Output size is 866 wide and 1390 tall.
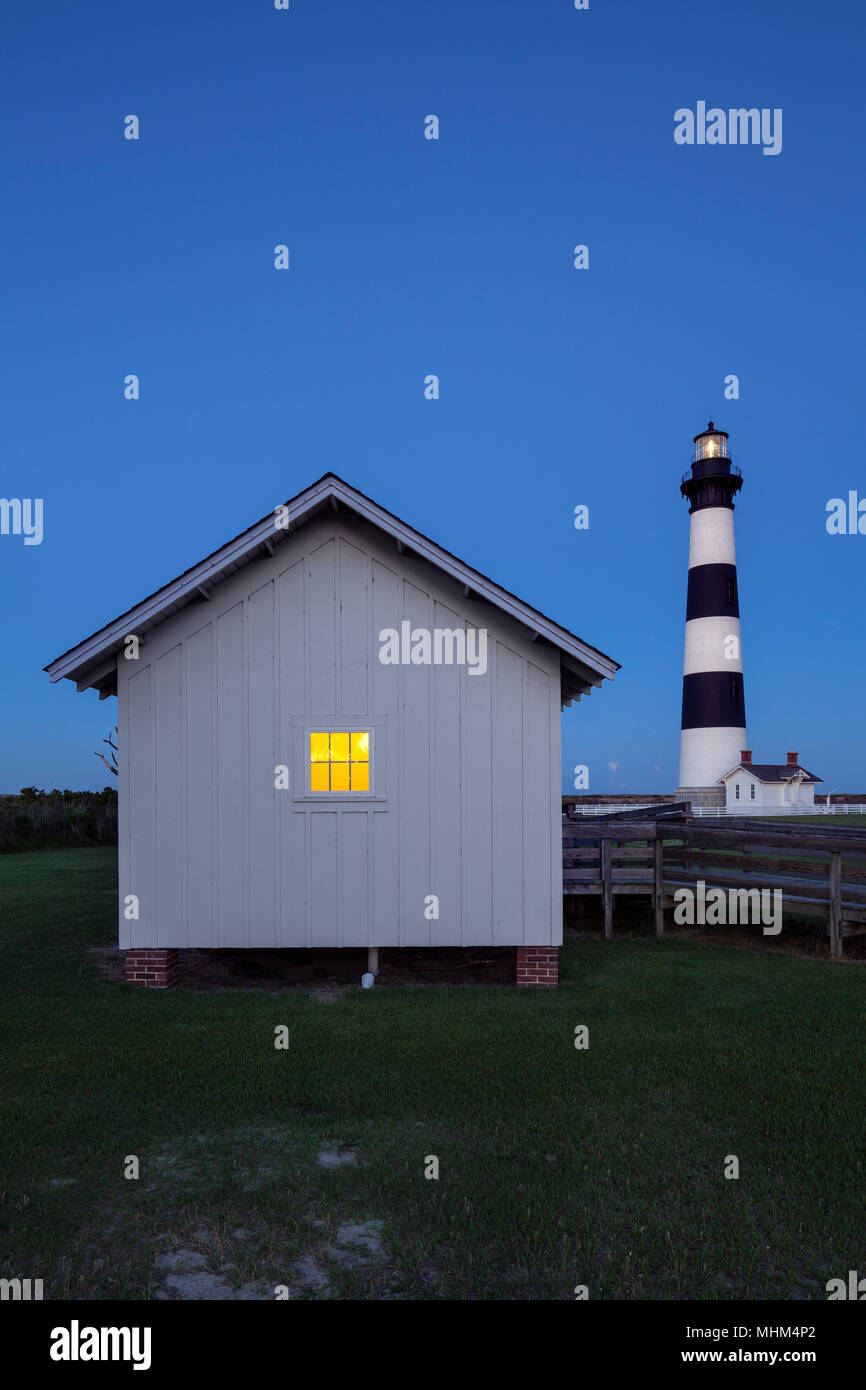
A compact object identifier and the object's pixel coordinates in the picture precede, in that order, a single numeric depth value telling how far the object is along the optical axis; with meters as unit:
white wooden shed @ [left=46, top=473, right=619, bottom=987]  9.54
